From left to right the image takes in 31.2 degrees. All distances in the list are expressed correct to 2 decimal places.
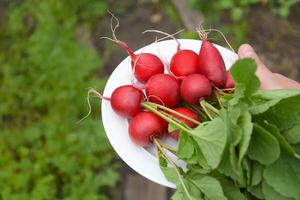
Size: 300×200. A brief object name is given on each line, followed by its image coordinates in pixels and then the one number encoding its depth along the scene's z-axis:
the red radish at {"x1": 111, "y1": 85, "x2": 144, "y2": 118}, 0.49
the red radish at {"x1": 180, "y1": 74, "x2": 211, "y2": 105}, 0.48
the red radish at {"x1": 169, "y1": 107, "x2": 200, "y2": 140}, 0.47
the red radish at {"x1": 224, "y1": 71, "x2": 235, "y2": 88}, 0.50
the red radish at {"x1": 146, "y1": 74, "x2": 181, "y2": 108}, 0.49
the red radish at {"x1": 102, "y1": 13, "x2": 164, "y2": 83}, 0.51
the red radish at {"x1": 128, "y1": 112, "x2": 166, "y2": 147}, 0.48
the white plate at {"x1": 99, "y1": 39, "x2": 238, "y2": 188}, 0.48
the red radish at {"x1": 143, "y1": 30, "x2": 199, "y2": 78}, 0.50
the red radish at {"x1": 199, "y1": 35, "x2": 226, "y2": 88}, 0.49
